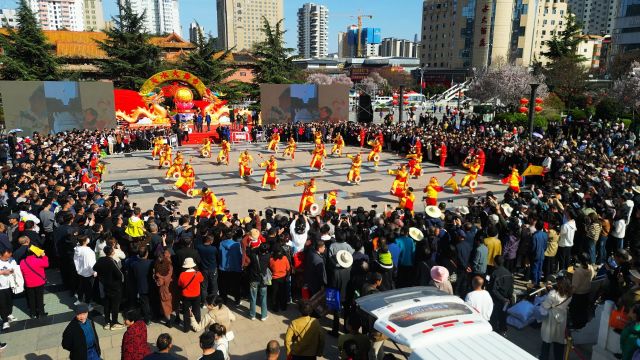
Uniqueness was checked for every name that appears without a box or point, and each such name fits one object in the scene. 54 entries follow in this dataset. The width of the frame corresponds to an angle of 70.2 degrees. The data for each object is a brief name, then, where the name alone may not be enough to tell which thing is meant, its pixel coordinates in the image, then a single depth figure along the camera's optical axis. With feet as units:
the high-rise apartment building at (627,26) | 195.52
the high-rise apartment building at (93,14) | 531.50
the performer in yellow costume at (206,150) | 77.36
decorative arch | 100.49
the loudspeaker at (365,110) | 114.21
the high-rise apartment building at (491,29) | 257.34
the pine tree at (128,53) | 131.03
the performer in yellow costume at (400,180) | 48.16
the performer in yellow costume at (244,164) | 58.75
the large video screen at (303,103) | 106.83
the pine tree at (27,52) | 115.55
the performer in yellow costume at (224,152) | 70.70
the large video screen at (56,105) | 84.17
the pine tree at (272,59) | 139.03
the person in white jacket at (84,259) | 23.94
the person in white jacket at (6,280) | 22.12
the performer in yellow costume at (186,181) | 50.60
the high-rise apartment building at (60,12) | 533.96
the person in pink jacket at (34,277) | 23.40
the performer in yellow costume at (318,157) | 62.99
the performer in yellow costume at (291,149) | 73.51
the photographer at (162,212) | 30.49
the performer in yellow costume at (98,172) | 55.30
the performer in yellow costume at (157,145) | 73.31
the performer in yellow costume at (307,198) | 42.32
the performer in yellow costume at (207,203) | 38.75
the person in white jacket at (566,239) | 29.04
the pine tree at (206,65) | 137.39
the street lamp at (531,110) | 65.48
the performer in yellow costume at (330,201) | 38.17
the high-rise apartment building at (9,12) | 462.93
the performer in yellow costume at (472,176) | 53.16
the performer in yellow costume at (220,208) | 38.12
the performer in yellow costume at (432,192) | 40.42
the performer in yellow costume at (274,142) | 80.69
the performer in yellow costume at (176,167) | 57.41
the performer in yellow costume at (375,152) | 67.97
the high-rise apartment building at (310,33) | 639.68
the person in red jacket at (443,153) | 69.31
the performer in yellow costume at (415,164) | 58.75
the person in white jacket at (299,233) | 27.07
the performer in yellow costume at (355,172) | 56.24
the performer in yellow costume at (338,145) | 77.92
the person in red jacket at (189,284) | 22.21
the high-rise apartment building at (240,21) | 447.01
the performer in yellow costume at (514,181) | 46.81
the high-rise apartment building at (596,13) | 444.96
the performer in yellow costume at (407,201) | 41.50
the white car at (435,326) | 12.59
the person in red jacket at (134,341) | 16.39
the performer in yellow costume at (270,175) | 53.36
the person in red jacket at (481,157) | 61.36
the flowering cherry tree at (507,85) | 133.90
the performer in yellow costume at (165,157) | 66.80
